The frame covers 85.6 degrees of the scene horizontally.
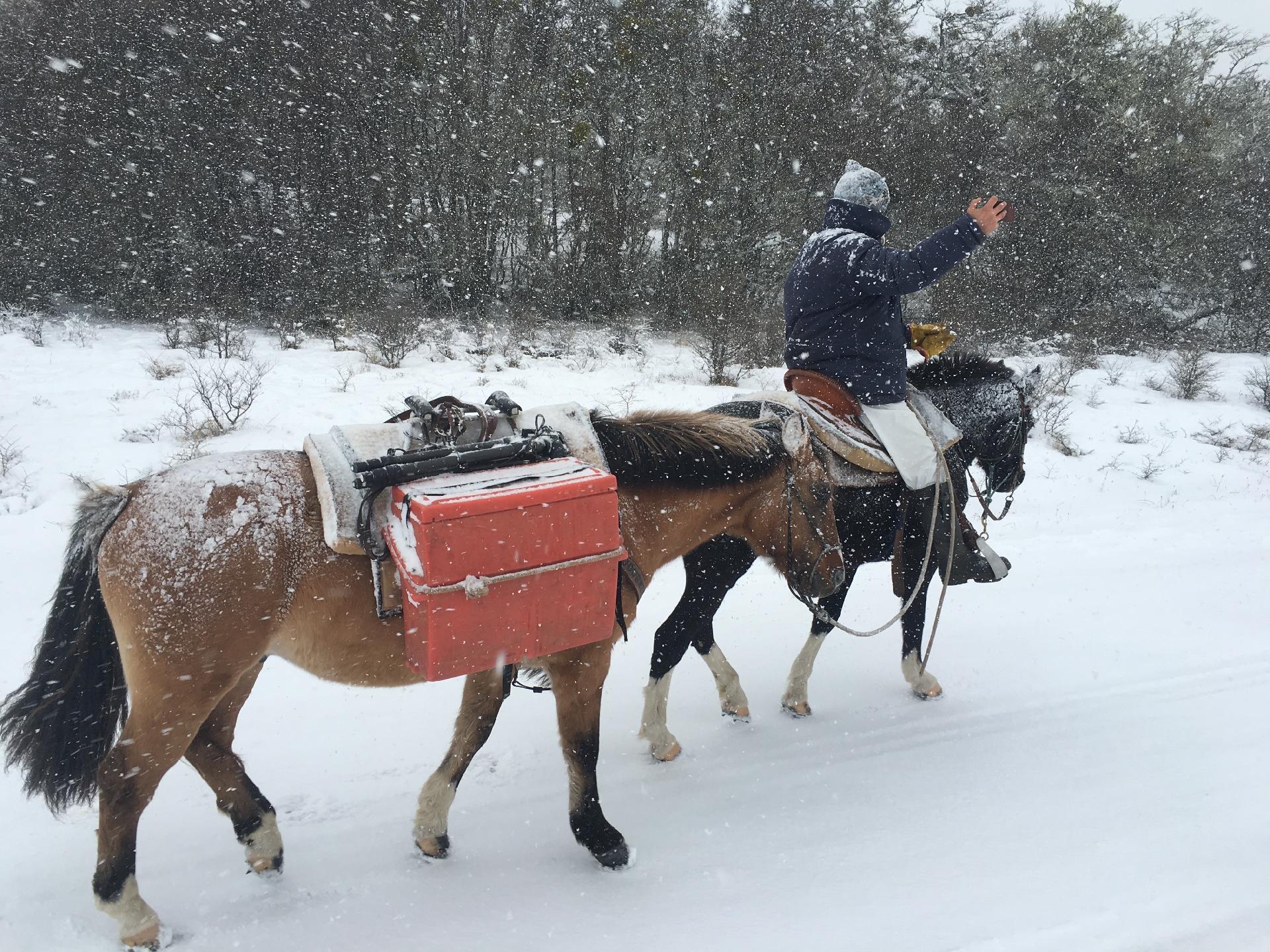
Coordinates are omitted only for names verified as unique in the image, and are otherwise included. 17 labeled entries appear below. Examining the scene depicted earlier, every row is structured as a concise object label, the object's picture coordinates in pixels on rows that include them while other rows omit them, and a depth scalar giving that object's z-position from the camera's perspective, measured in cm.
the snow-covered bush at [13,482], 474
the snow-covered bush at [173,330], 862
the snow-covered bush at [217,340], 827
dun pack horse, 197
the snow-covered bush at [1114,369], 1055
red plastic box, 185
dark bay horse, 325
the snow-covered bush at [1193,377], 998
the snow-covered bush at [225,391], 613
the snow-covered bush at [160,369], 739
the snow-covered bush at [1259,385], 992
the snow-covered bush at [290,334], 920
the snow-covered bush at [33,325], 824
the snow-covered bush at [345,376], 743
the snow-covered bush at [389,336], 868
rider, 296
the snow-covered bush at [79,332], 856
